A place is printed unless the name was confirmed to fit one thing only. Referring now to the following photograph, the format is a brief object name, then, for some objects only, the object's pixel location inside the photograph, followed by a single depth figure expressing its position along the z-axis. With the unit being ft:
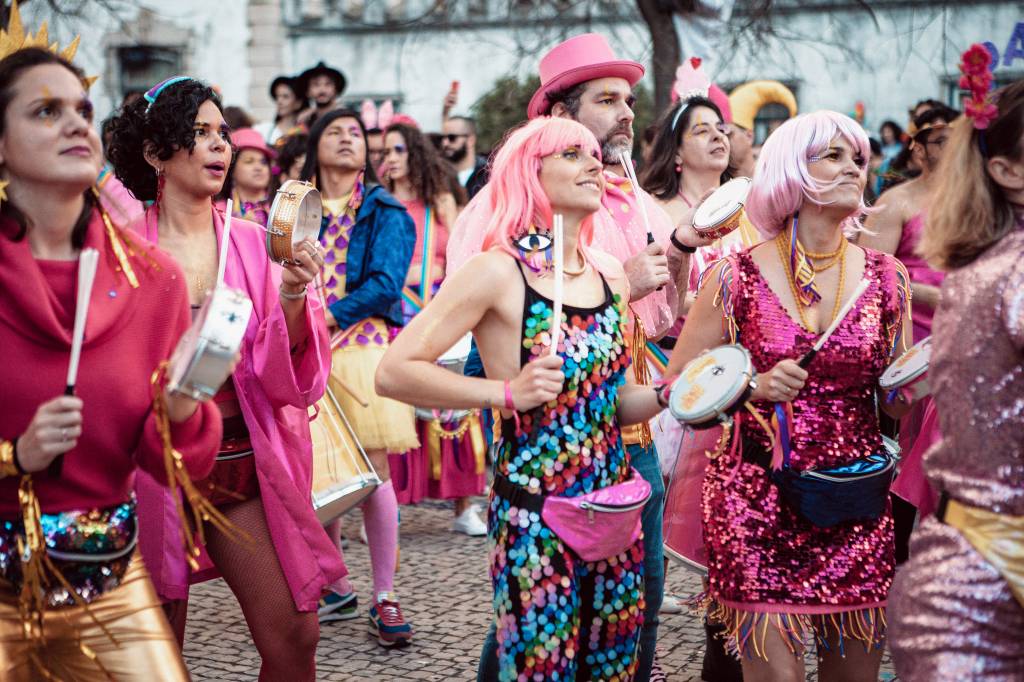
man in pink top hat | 12.74
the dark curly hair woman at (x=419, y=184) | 24.75
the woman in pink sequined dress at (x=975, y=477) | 8.26
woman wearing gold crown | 8.76
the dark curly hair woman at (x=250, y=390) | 11.53
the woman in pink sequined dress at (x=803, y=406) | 11.85
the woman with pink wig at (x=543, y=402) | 10.54
